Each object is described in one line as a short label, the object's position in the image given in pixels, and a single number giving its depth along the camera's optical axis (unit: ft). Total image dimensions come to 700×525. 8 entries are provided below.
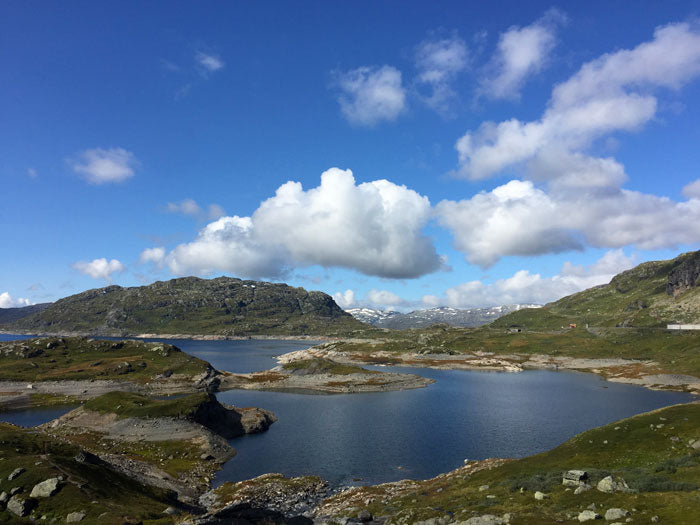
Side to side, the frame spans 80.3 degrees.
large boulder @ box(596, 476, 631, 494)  119.71
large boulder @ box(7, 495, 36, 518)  140.98
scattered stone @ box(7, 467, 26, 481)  154.32
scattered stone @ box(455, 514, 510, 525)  113.39
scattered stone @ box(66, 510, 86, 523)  136.26
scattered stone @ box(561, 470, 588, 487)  133.39
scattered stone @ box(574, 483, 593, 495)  123.49
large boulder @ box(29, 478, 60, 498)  147.84
